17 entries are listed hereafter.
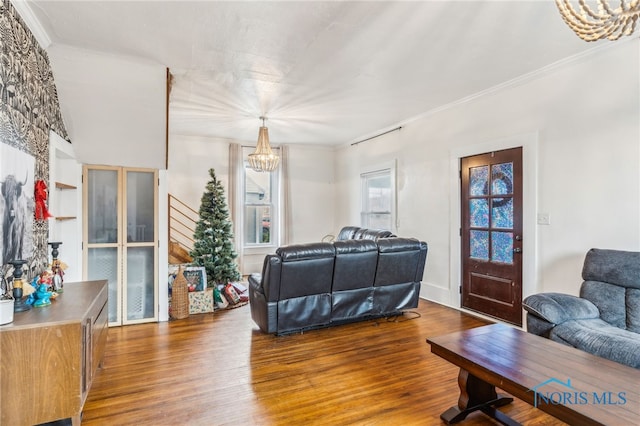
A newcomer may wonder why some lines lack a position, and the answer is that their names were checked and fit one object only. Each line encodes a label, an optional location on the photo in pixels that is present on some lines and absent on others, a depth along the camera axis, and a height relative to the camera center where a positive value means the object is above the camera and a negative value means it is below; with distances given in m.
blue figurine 2.14 -0.52
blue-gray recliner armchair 2.43 -0.75
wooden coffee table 1.50 -0.84
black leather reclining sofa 3.48 -0.77
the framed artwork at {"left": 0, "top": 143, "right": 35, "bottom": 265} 2.13 +0.09
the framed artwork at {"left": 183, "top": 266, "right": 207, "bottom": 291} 4.61 -0.86
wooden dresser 1.76 -0.82
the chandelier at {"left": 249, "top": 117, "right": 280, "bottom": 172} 5.28 +0.92
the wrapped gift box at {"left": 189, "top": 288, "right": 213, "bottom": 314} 4.42 -1.15
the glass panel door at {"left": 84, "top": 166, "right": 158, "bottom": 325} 3.90 -0.27
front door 3.87 -0.25
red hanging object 2.67 +0.12
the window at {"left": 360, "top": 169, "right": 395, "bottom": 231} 6.17 +0.28
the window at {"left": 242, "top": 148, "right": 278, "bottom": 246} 7.26 +0.16
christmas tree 4.96 -0.38
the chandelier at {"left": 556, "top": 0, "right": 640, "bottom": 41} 1.67 +0.99
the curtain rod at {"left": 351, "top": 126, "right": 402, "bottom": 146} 5.83 +1.47
